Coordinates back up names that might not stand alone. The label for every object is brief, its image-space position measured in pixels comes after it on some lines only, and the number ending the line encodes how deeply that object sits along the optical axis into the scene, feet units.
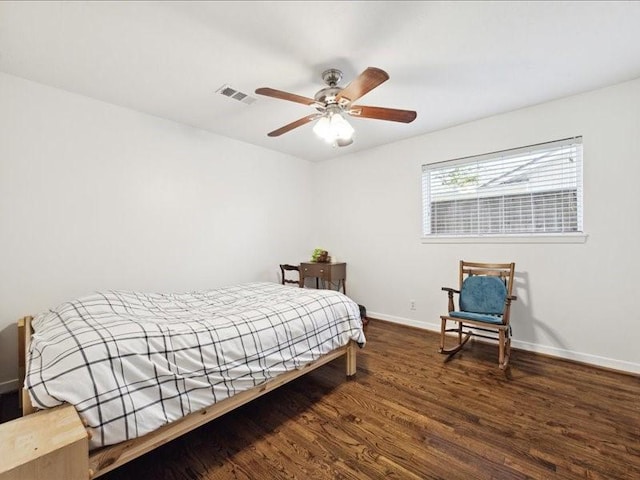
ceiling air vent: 8.46
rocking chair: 8.79
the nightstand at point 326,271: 13.78
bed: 3.94
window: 9.32
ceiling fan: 7.14
